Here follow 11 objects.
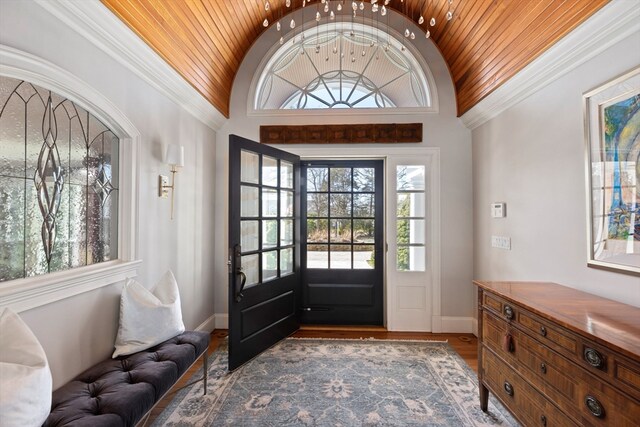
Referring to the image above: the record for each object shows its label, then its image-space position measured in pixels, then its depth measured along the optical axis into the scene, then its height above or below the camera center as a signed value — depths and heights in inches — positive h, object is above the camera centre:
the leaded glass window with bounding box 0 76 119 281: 53.1 +6.8
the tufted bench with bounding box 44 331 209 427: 49.8 -33.3
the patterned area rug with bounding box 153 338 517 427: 75.9 -51.7
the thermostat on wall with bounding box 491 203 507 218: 108.0 +1.9
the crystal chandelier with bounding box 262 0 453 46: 124.4 +88.9
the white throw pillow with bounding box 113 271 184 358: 71.9 -26.2
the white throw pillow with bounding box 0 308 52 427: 40.4 -23.0
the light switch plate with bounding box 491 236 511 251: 105.4 -10.0
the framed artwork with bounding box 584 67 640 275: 60.9 +9.3
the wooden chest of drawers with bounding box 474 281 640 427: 43.8 -25.5
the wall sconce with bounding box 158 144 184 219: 92.9 +17.4
